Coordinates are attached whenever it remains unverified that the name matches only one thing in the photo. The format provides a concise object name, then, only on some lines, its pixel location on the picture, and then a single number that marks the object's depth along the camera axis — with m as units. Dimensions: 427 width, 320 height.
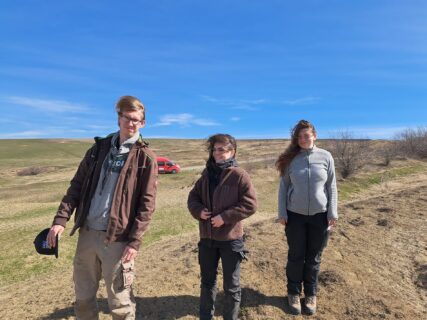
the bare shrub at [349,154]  21.04
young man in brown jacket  3.05
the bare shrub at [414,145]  33.23
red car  30.78
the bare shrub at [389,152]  25.39
